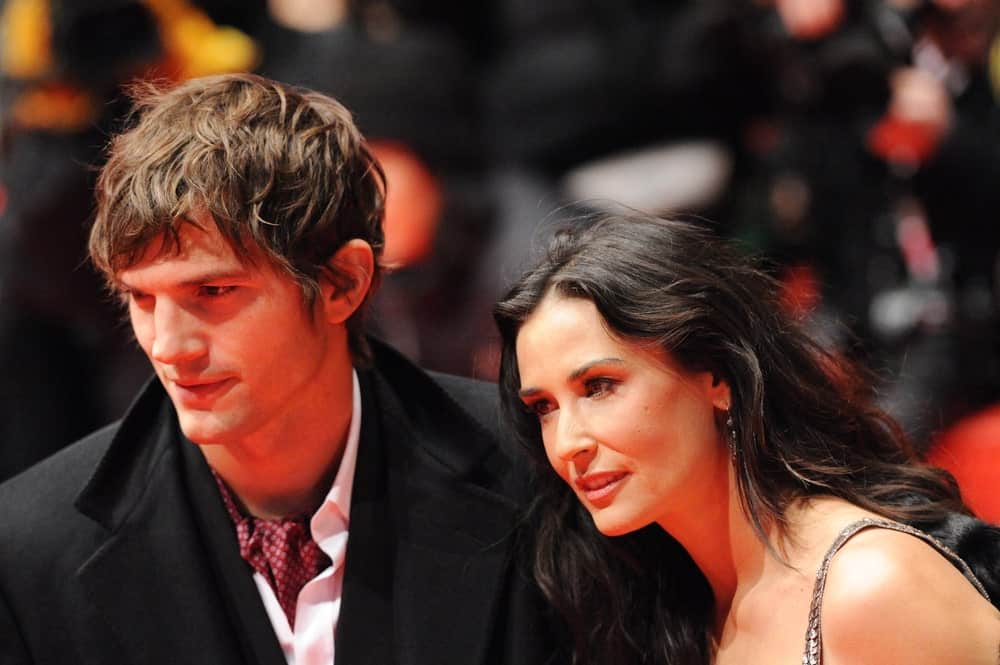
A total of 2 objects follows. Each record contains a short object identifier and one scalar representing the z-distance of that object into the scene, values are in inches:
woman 201.5
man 216.5
